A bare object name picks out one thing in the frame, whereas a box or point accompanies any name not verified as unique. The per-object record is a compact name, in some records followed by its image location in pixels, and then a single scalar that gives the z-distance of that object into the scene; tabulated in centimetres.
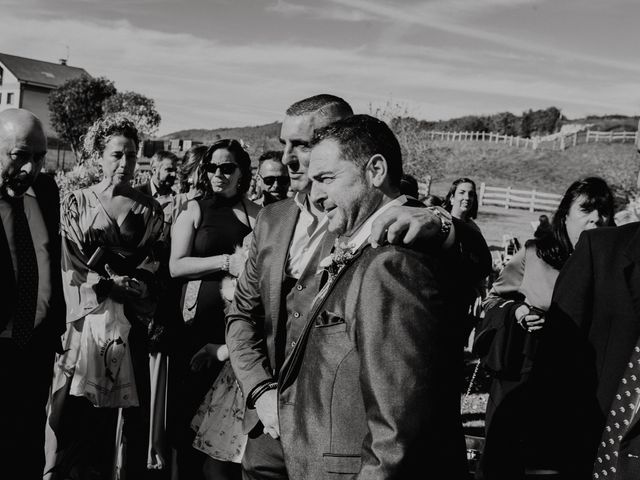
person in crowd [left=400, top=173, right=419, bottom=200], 623
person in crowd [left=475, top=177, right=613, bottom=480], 474
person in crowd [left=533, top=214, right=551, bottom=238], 842
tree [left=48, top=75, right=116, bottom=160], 6856
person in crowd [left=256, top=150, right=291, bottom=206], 655
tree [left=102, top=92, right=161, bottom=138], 6122
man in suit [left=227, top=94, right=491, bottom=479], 313
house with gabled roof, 8069
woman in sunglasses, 461
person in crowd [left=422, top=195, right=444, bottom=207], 935
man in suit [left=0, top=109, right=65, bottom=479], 423
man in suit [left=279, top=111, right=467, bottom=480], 210
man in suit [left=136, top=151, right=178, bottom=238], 948
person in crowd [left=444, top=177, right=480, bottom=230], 887
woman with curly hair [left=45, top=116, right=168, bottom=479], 497
